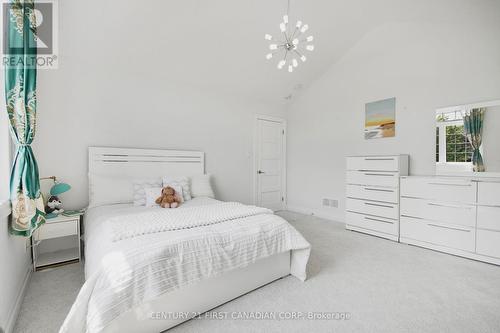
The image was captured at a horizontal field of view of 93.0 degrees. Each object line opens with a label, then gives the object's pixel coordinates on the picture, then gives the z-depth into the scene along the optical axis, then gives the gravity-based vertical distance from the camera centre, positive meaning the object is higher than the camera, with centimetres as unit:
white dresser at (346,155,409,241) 321 -42
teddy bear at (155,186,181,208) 270 -42
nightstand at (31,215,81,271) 229 -93
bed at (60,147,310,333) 129 -66
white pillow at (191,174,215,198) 346 -35
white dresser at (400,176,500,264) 250 -58
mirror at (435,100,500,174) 275 +31
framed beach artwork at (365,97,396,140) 363 +72
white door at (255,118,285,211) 475 +2
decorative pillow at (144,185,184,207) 278 -38
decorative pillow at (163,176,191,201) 315 -27
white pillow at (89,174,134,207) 278 -33
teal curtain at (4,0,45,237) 174 +38
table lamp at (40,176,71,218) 250 -41
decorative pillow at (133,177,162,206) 284 -29
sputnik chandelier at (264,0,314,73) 337 +184
